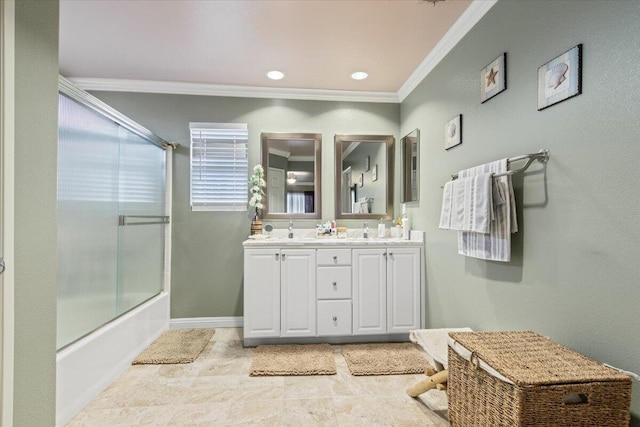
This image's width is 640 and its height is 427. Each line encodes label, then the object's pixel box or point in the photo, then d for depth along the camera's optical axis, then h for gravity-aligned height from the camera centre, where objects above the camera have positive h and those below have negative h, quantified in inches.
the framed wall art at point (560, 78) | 45.7 +23.0
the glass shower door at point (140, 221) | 88.5 -1.7
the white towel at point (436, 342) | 63.1 -28.2
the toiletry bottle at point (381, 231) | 116.6 -5.6
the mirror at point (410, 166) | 107.9 +19.4
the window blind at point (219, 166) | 117.3 +19.9
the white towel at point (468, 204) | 59.7 +2.8
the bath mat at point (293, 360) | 80.9 -42.3
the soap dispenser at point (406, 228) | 111.0 -4.2
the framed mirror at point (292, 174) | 118.9 +17.3
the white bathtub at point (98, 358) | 61.7 -35.4
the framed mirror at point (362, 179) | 120.6 +15.5
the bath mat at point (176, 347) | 87.6 -42.6
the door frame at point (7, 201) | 38.7 +1.9
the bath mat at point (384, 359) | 81.7 -42.4
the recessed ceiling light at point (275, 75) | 103.6 +50.5
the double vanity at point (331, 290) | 96.4 -24.3
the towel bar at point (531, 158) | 51.9 +10.7
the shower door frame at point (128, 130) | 63.4 +26.0
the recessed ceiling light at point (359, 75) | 104.4 +50.6
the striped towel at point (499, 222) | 57.7 -1.0
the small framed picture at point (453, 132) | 79.5 +23.7
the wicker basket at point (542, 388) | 36.3 -21.7
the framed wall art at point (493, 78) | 62.6 +30.8
